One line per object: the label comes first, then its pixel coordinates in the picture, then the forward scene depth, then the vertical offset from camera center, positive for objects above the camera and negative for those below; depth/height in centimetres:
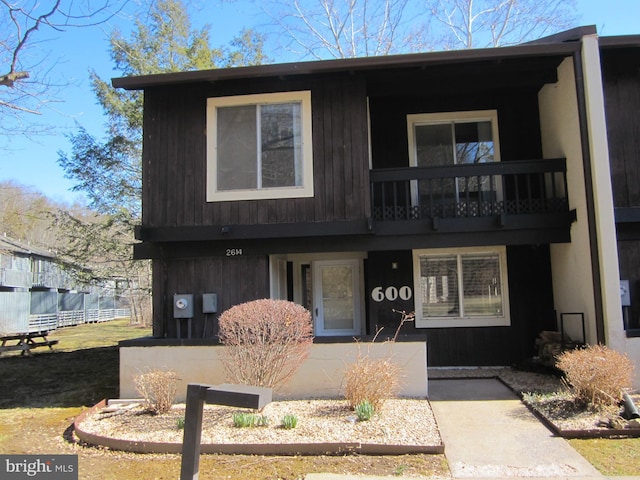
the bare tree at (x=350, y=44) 1917 +983
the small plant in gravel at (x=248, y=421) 564 -161
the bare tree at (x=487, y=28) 1830 +997
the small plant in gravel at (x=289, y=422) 553 -160
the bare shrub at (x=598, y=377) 571 -120
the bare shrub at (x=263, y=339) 623 -69
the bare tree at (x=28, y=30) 867 +504
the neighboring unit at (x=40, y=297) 2255 -29
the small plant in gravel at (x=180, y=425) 563 -162
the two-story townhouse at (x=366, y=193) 745 +156
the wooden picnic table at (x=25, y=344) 1202 -136
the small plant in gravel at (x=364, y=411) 564 -153
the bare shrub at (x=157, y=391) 629 -136
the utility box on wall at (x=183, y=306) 789 -28
